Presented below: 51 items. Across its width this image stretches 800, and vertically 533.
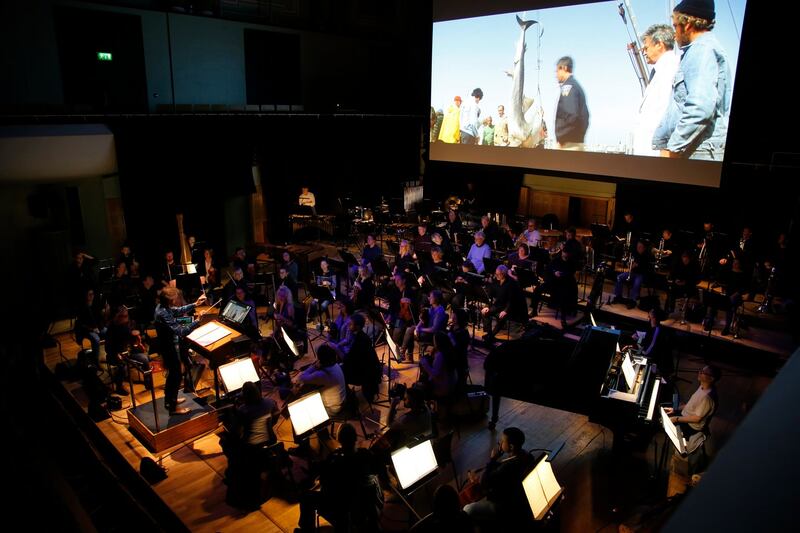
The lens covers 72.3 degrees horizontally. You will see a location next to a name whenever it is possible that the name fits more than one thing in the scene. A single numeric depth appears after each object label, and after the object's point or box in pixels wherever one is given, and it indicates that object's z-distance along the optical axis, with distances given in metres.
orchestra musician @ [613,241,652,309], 10.62
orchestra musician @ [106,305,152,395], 7.87
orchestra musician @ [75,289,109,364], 8.89
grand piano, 6.11
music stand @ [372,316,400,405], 7.47
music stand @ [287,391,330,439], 5.66
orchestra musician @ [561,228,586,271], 10.64
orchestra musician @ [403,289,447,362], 8.42
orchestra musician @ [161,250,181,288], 11.05
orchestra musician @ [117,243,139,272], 11.12
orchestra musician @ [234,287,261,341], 8.16
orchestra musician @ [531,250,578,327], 10.05
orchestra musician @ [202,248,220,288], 10.83
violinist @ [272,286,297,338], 8.79
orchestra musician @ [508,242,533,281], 10.47
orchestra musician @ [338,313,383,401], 7.20
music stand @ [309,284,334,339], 9.54
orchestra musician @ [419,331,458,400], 7.05
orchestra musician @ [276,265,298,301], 9.86
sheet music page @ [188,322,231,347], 7.53
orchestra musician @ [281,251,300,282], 10.68
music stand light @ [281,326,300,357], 7.41
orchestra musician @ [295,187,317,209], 16.55
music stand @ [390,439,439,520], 4.94
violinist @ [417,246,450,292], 9.85
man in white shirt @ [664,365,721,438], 5.69
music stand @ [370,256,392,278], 10.39
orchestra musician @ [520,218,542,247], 12.38
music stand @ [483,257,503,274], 10.14
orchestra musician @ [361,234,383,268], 11.46
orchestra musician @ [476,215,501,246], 12.70
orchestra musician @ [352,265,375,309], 9.67
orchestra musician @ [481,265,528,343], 9.48
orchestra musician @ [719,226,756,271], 10.03
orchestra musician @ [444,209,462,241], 14.42
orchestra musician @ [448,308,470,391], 7.49
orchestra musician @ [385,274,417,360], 9.06
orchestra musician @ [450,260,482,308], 8.92
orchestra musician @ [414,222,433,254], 12.86
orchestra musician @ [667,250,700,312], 9.87
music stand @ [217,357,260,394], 6.62
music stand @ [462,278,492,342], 8.70
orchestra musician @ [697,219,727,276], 11.20
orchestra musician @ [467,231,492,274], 11.05
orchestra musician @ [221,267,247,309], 9.63
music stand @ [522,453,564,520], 4.39
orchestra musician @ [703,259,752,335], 9.36
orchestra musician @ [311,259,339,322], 10.66
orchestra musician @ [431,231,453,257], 11.32
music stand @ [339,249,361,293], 10.77
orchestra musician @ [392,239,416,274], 10.34
